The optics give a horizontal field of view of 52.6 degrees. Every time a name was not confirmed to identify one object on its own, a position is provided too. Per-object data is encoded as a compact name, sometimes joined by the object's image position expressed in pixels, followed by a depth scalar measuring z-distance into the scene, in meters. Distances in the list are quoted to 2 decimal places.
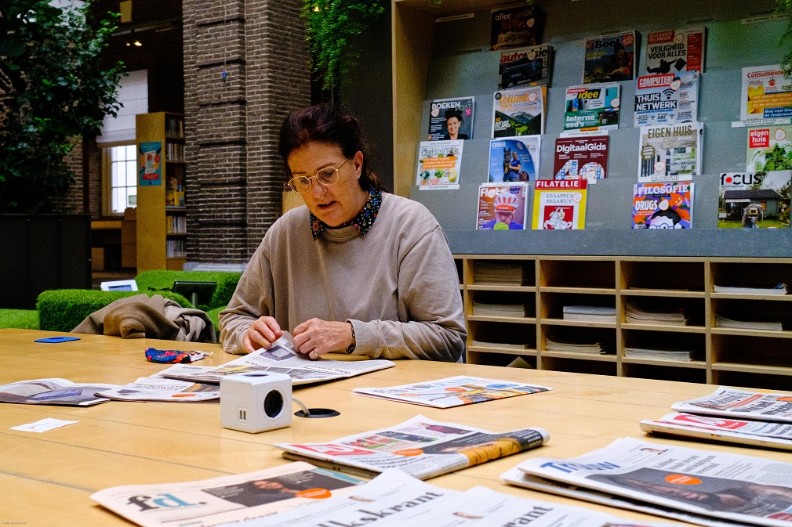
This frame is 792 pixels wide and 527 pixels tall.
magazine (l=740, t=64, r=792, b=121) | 4.02
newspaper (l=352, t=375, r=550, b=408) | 1.56
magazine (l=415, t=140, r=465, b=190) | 4.92
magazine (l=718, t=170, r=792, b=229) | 3.89
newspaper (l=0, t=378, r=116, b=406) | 1.61
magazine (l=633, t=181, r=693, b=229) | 4.08
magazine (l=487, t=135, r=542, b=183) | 4.66
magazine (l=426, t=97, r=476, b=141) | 4.97
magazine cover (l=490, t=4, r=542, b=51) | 4.83
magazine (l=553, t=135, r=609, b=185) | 4.45
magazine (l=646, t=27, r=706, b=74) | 4.32
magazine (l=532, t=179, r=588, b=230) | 4.40
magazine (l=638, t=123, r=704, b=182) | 4.16
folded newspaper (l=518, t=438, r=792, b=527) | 0.88
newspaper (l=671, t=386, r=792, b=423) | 1.35
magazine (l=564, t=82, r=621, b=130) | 4.50
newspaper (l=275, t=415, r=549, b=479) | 1.05
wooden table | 1.04
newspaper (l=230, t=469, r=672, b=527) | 0.84
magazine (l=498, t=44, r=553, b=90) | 4.75
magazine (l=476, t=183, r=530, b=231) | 4.58
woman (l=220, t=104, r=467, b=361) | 2.21
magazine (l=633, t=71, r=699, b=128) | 4.26
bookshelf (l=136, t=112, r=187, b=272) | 12.17
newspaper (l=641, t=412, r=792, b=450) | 1.19
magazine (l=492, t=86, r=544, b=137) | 4.72
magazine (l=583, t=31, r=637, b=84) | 4.50
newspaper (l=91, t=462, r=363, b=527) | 0.87
